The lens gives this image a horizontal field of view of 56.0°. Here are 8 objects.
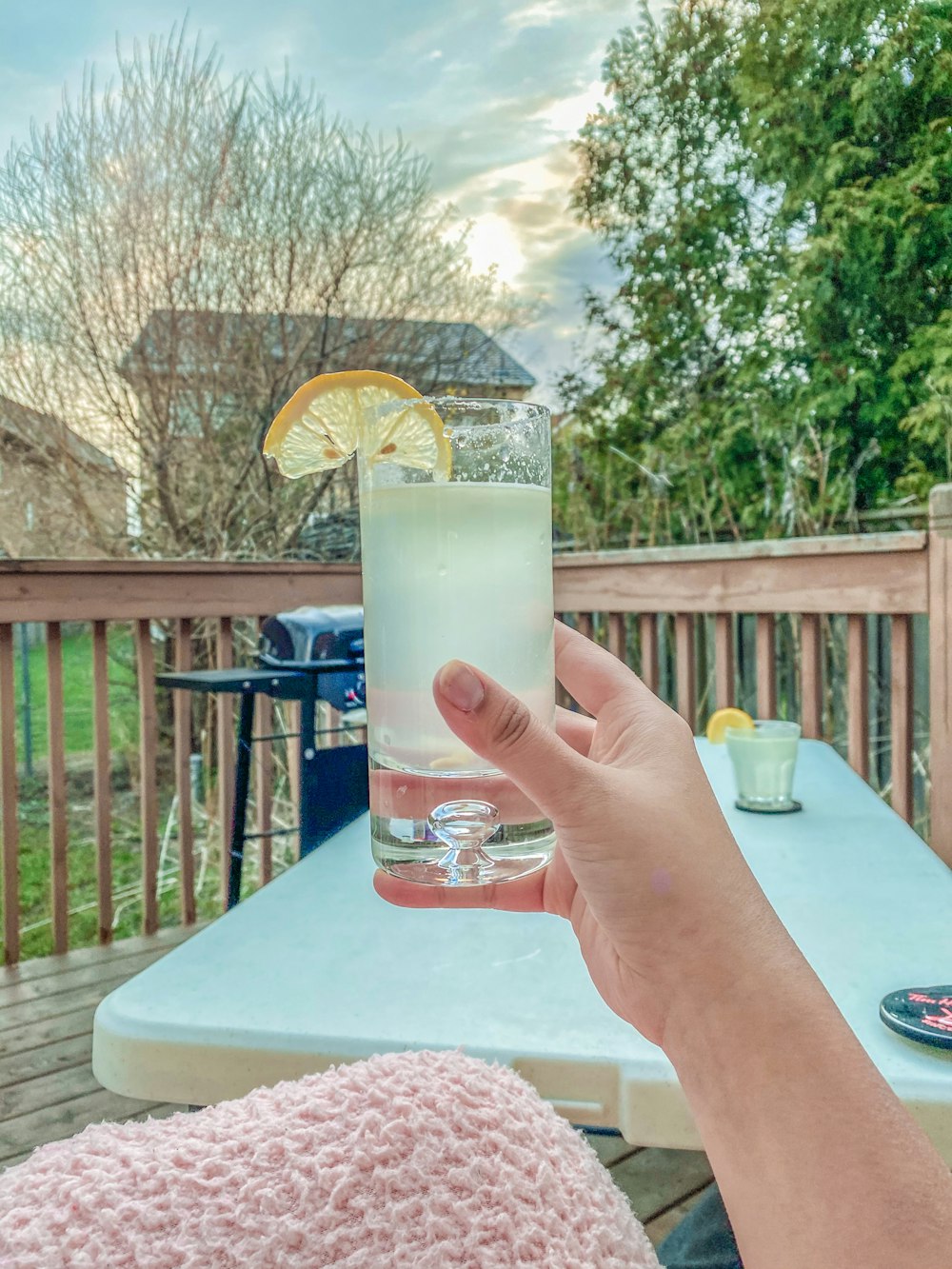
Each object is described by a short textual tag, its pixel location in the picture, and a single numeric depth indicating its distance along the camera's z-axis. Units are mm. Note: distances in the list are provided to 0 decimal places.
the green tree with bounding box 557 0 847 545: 5258
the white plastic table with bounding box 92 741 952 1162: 675
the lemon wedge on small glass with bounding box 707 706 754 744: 1630
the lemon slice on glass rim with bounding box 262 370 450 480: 691
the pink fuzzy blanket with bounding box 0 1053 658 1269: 487
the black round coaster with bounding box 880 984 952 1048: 672
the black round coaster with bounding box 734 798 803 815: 1400
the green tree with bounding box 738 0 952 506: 4422
